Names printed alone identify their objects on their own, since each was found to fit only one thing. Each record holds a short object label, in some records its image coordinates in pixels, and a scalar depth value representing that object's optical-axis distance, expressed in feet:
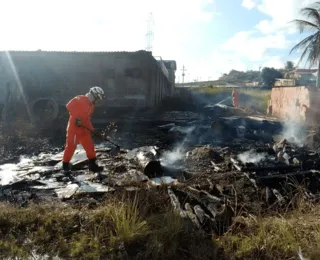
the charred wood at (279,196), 12.91
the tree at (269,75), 126.00
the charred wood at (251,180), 15.44
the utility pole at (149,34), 106.65
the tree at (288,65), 152.03
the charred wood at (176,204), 10.83
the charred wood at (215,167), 20.21
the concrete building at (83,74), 51.44
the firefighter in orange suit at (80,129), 19.57
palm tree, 60.23
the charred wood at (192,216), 10.28
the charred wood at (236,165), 18.60
